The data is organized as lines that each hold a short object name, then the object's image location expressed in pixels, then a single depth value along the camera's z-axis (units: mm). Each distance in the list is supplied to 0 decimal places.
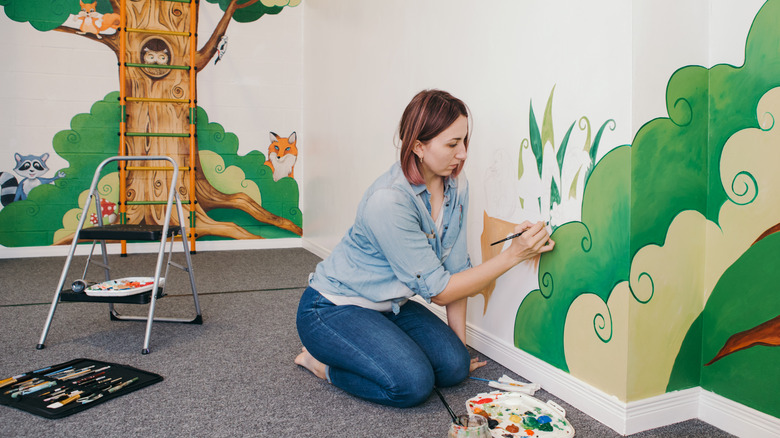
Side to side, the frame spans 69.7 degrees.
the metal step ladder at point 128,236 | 2215
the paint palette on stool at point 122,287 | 2232
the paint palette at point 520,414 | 1497
